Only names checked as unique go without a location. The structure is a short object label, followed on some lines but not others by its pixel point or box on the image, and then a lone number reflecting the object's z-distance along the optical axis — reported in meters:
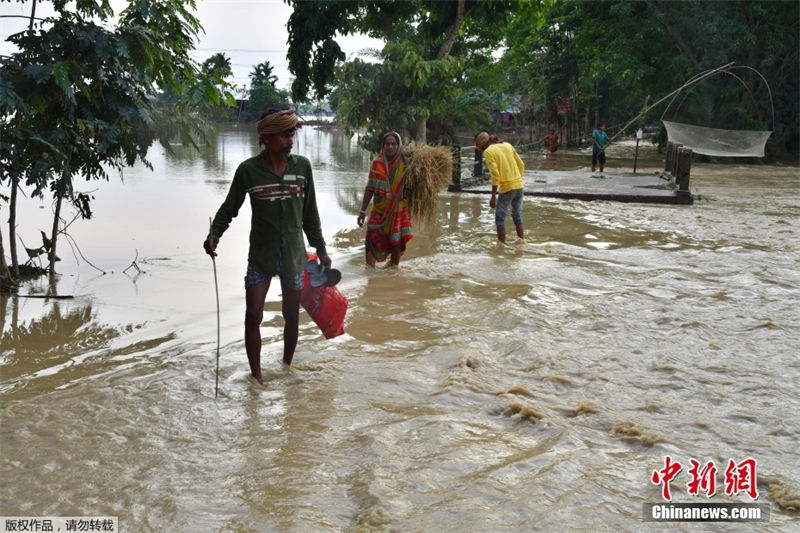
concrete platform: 14.80
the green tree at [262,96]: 65.44
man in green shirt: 4.47
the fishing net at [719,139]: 21.05
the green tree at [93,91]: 6.36
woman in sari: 7.77
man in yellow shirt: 9.28
